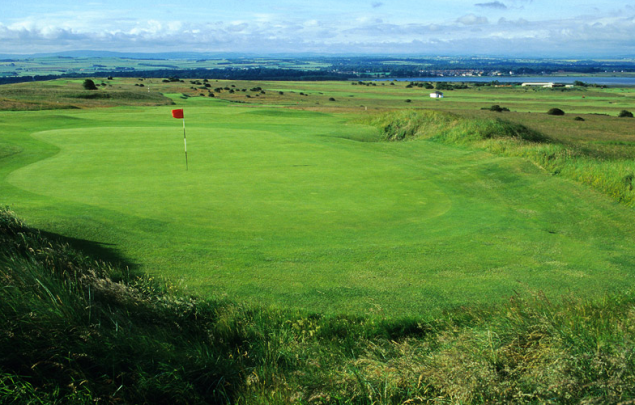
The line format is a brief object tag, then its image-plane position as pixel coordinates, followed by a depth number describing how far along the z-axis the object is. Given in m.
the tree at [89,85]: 70.98
